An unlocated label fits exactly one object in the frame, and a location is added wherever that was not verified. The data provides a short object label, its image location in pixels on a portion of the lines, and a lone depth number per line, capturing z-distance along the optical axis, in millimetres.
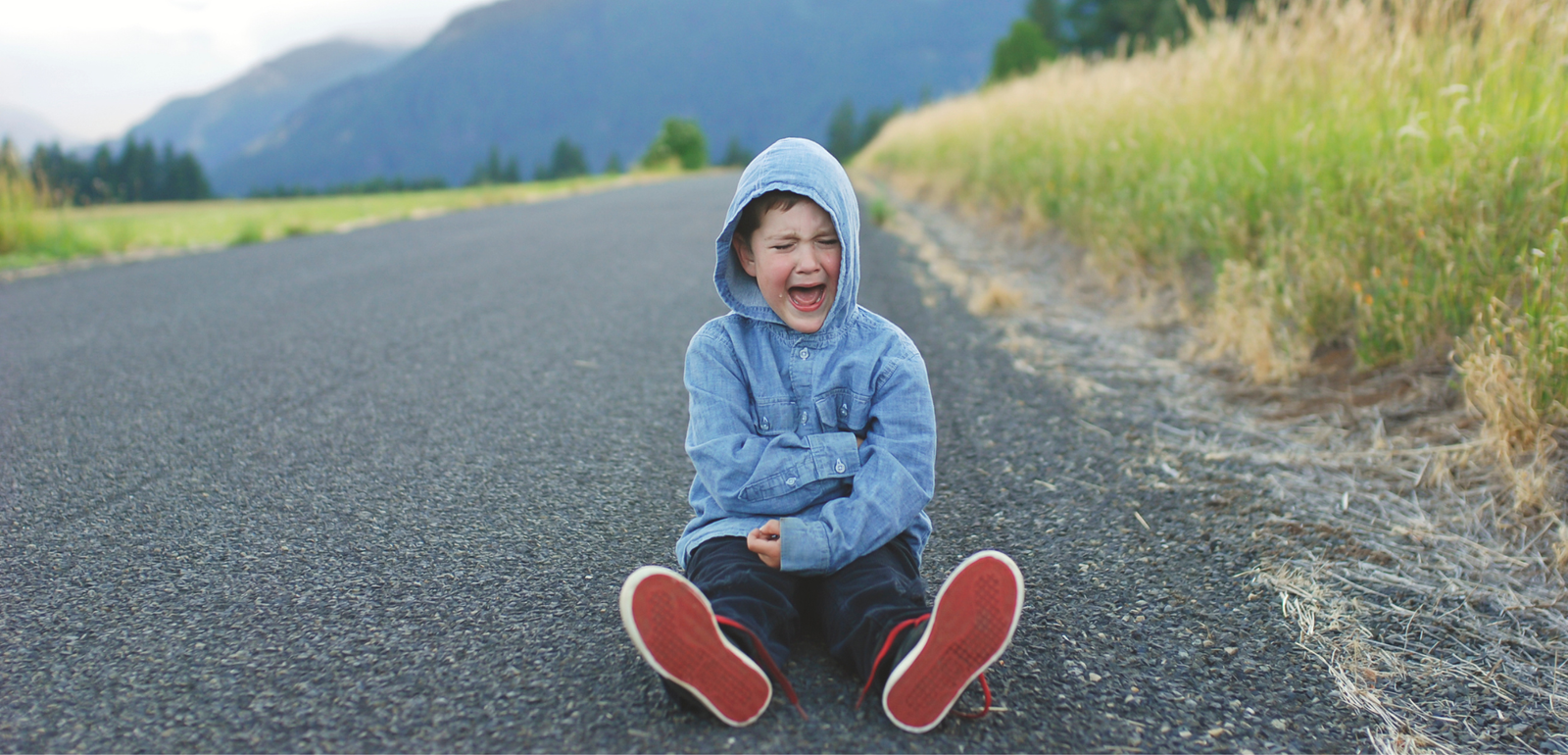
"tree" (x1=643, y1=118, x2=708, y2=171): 35625
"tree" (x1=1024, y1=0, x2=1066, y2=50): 43438
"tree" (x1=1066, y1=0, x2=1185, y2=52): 28058
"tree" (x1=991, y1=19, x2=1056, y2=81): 35281
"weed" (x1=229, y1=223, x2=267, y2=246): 7838
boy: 1331
